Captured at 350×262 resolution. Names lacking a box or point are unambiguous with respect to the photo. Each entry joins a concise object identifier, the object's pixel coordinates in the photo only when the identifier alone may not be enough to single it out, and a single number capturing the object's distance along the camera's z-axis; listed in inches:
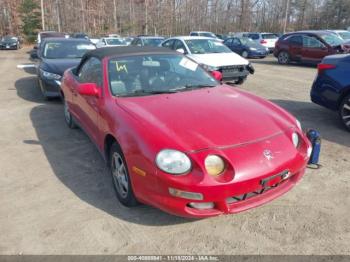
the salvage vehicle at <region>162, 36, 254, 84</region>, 366.9
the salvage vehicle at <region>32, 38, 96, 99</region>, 291.4
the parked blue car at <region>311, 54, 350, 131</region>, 206.7
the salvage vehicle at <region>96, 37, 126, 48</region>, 753.6
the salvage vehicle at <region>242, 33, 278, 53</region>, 859.4
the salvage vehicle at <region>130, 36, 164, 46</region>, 624.4
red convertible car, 101.1
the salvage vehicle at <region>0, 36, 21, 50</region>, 1152.8
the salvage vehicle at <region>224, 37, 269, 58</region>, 749.9
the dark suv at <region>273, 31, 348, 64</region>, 536.1
